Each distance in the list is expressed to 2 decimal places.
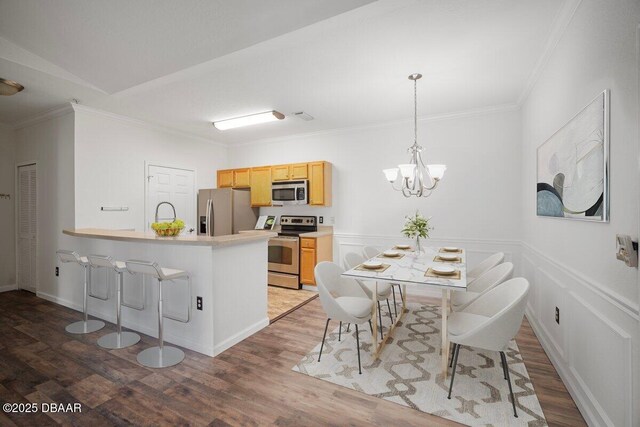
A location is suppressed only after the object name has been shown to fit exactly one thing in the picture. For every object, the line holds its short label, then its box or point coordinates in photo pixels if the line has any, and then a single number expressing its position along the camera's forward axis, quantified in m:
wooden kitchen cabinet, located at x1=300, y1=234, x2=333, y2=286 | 4.59
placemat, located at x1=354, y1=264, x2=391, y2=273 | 2.47
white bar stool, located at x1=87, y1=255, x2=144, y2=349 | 2.76
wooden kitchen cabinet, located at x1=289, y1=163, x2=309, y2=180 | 4.99
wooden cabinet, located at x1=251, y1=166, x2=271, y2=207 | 5.34
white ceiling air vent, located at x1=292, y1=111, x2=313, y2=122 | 4.11
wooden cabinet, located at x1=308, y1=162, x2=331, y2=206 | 4.82
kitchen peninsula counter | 2.63
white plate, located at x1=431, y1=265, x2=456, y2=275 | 2.29
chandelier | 2.88
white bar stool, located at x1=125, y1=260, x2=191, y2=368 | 2.42
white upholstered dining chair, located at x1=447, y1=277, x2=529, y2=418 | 1.77
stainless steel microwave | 4.93
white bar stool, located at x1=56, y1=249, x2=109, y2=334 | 3.05
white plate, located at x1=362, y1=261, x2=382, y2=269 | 2.54
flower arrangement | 3.15
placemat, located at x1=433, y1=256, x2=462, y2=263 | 2.86
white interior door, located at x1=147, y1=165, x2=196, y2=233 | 4.64
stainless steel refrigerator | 5.00
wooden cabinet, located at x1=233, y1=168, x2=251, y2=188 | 5.56
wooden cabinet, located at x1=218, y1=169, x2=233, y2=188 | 5.71
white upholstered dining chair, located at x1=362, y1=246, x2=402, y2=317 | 3.63
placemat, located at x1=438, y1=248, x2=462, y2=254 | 3.39
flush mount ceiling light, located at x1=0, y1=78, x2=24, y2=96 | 2.99
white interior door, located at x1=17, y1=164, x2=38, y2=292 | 4.36
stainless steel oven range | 4.71
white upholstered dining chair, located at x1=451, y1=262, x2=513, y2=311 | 2.57
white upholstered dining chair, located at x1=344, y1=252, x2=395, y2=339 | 2.89
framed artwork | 1.60
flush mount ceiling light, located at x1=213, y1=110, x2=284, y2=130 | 4.03
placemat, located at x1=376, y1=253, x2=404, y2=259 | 3.10
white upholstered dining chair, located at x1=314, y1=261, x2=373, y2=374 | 2.24
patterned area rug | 1.86
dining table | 2.16
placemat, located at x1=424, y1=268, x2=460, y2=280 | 2.24
